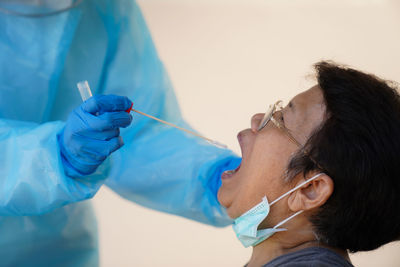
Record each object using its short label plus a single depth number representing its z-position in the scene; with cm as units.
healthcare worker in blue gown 132
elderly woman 127
